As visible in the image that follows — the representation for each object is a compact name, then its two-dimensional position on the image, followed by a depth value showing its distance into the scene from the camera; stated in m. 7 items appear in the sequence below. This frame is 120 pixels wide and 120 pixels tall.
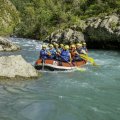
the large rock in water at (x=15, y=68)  16.86
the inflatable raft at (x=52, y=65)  21.06
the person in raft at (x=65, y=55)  21.81
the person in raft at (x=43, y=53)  21.34
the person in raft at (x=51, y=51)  21.90
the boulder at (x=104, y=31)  36.16
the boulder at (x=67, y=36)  40.81
